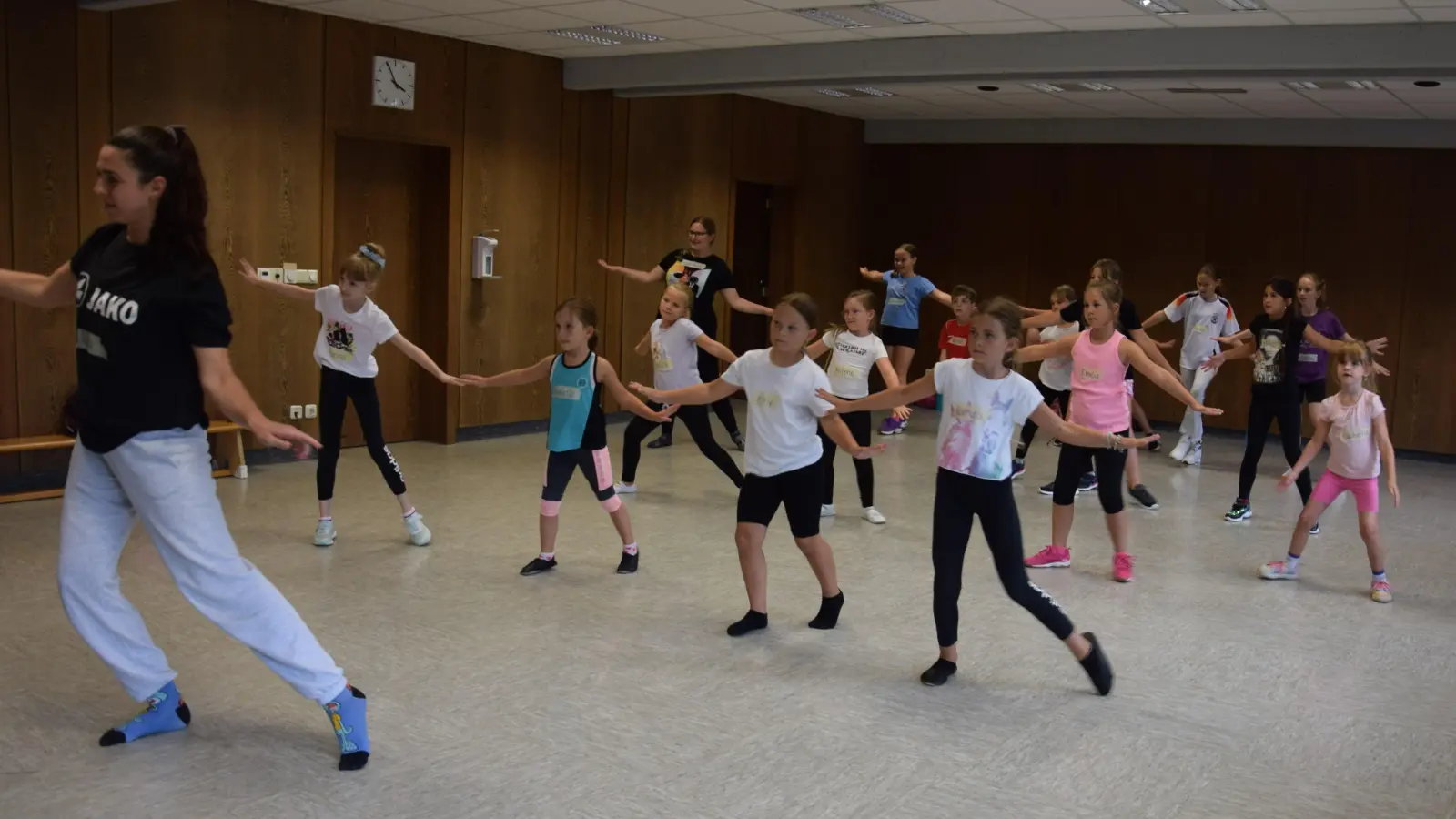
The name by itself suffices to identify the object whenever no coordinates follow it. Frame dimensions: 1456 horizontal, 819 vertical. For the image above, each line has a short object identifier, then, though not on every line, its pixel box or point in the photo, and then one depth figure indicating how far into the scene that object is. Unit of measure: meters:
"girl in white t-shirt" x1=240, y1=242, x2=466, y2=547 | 6.27
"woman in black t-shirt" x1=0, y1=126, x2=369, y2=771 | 3.42
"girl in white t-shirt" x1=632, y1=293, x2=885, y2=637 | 5.05
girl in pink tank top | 6.07
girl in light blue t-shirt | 11.23
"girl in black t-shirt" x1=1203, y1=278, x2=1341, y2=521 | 8.17
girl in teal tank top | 5.88
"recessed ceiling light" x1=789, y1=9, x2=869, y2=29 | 8.26
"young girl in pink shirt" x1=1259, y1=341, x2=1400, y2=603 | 6.21
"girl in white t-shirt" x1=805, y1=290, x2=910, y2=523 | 7.13
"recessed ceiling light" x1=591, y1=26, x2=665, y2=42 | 9.27
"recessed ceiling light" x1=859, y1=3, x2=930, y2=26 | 8.09
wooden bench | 7.34
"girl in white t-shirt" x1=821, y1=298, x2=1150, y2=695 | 4.58
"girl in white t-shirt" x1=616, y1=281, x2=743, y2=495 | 7.88
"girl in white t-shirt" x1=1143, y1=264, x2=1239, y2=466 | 11.02
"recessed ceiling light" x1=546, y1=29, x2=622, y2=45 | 9.43
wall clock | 9.25
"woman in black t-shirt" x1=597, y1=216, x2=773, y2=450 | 9.47
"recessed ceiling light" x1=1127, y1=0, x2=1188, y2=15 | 7.48
